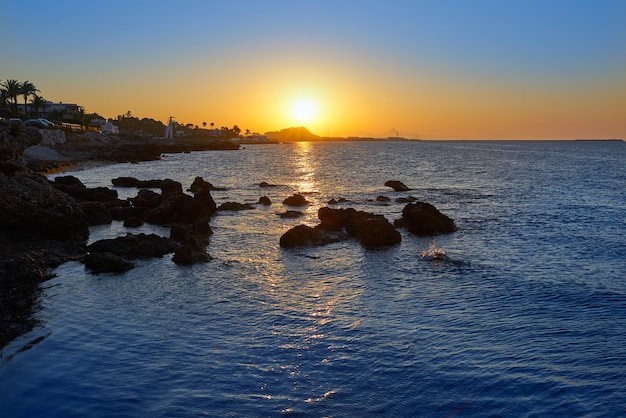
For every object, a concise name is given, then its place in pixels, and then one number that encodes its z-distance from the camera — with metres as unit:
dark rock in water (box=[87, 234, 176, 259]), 24.27
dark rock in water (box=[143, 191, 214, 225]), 35.69
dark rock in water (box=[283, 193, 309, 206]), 48.59
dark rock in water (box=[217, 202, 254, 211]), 43.84
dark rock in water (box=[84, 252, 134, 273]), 21.92
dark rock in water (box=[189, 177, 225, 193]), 56.39
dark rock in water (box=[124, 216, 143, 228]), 33.47
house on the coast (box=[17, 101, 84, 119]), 158.23
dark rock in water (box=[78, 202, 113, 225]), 33.72
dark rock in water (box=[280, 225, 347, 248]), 28.59
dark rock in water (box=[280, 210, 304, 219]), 40.41
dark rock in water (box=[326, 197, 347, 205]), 48.42
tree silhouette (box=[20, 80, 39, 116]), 128.00
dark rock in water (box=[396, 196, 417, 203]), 49.57
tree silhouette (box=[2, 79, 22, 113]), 122.06
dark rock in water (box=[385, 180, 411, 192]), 61.78
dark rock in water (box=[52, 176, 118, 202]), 40.47
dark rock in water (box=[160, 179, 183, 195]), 48.34
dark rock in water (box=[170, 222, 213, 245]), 28.80
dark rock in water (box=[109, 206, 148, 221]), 36.41
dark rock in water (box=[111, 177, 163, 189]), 57.18
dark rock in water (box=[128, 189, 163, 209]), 39.59
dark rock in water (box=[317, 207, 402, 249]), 28.62
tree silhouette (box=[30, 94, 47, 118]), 141.12
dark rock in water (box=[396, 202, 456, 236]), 32.31
